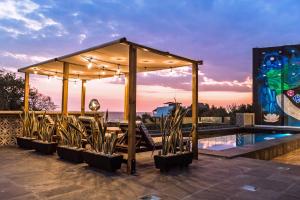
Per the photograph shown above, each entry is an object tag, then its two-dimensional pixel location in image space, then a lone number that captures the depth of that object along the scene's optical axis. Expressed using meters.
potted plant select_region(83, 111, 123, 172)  4.68
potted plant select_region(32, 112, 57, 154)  6.35
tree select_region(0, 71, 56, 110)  11.88
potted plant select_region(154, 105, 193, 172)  4.93
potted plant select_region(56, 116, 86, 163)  5.39
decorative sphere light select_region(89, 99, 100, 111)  10.04
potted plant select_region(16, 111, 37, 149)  7.12
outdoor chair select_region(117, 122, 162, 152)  5.62
